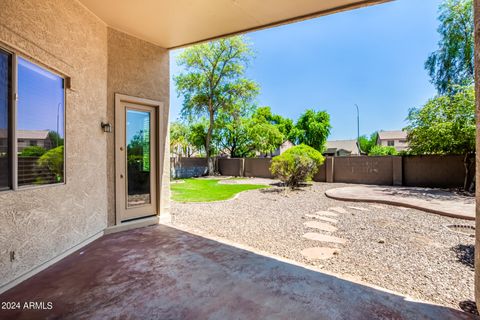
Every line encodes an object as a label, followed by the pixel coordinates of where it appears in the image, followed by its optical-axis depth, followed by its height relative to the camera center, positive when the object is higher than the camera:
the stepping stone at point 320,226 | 4.50 -1.38
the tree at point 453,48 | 11.62 +6.00
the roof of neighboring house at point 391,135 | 40.75 +4.43
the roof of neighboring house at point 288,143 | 32.94 +2.41
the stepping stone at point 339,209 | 6.00 -1.36
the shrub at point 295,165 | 9.91 -0.26
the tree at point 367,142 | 43.82 +3.48
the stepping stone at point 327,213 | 5.62 -1.37
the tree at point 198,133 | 20.75 +2.41
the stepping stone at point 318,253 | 3.15 -1.35
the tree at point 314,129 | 34.60 +4.60
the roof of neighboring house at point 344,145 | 36.62 +2.33
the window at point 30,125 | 2.34 +0.40
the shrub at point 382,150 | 28.84 +1.11
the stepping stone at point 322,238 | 3.86 -1.37
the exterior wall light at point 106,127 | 4.00 +0.57
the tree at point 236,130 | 18.92 +2.61
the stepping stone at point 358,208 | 6.18 -1.35
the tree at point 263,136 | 20.77 +2.20
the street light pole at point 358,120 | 25.44 +4.47
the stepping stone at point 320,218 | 5.17 -1.38
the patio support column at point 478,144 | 1.61 +0.10
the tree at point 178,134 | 21.56 +2.41
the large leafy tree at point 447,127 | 8.38 +1.26
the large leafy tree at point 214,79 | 17.50 +6.34
